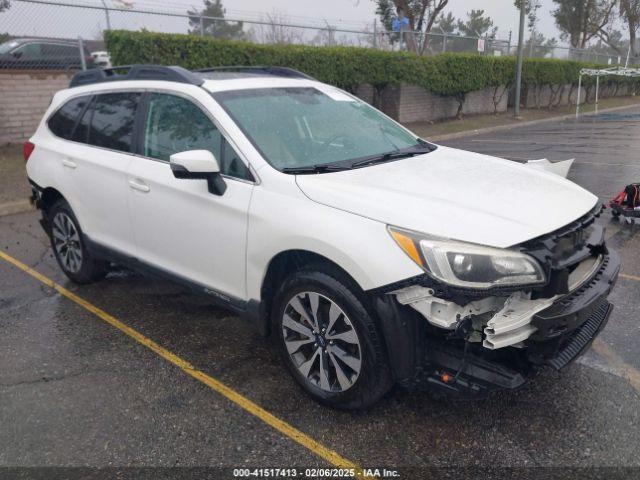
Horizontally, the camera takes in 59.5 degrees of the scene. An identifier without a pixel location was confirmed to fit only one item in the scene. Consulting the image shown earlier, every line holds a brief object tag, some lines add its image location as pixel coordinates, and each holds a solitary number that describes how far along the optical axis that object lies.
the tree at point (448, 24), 63.66
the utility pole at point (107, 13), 11.75
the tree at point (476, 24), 67.00
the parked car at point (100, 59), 15.30
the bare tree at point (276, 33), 14.94
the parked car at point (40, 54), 10.76
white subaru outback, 2.54
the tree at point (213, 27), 13.45
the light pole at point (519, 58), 18.48
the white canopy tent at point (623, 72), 19.12
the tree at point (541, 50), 27.38
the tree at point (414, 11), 27.22
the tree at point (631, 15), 45.03
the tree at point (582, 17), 43.94
